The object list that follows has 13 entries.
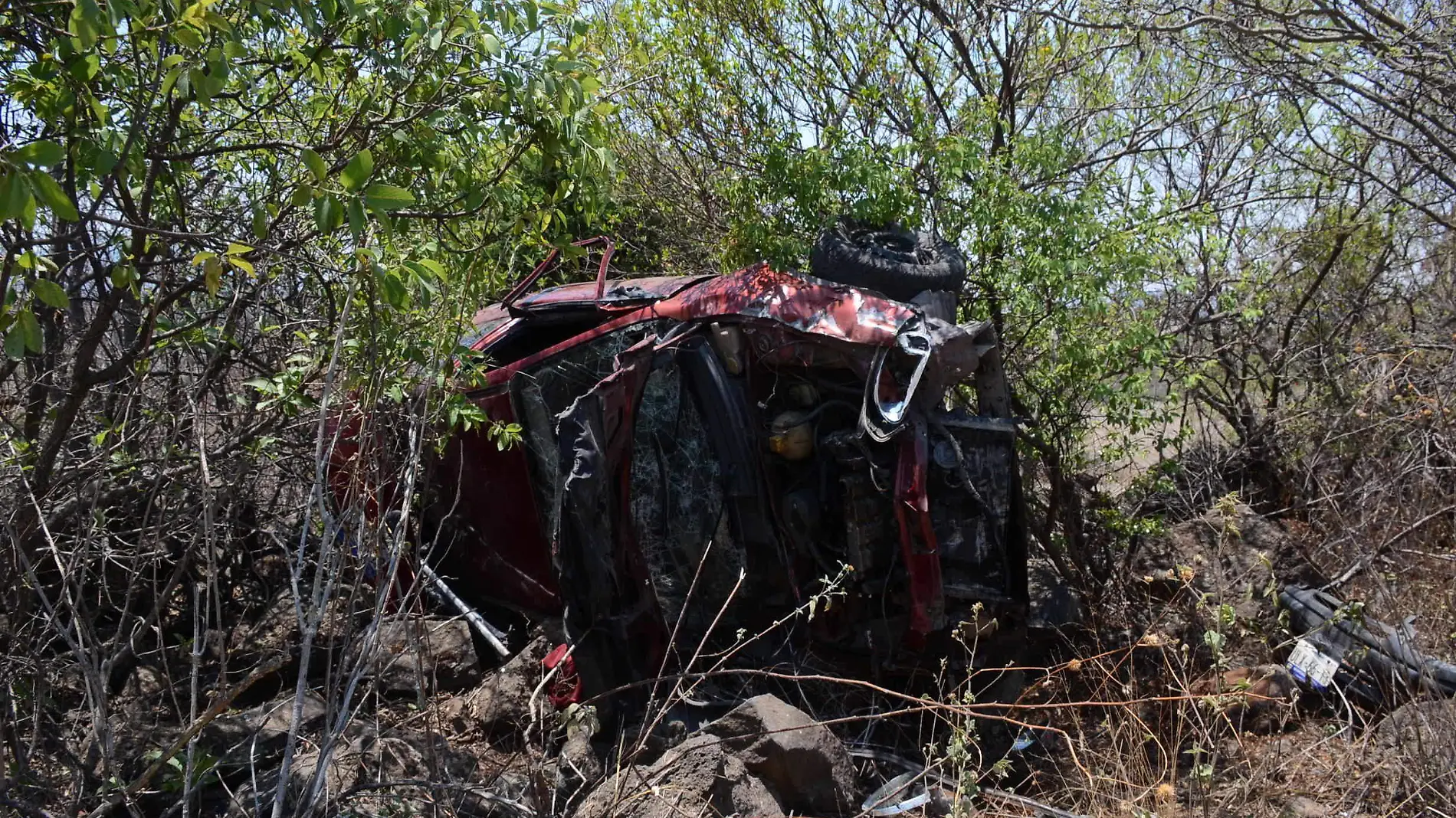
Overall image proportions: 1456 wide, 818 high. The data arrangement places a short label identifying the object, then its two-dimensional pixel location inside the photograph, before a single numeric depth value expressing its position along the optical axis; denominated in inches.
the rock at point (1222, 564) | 190.1
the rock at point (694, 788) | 129.7
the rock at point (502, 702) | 183.0
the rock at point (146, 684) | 182.7
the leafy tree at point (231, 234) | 119.3
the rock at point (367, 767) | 129.6
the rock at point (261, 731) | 161.0
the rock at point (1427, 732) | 134.1
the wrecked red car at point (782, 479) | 163.0
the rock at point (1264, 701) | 170.9
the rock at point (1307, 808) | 143.3
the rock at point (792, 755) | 141.9
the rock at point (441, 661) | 189.9
